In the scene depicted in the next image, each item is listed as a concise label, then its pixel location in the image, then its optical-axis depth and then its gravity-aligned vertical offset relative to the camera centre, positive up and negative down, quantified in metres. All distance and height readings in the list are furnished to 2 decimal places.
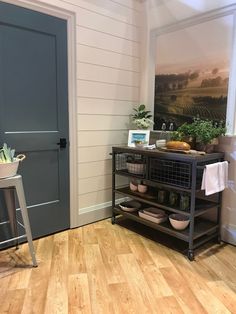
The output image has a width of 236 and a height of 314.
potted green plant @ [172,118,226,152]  2.34 -0.11
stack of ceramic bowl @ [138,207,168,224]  2.56 -0.94
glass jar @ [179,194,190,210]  2.32 -0.71
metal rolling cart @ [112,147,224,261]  2.23 -0.57
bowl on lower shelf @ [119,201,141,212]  2.88 -0.97
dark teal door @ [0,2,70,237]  2.23 +0.10
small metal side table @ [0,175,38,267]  1.97 -0.61
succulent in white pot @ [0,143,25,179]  1.96 -0.34
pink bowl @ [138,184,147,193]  2.78 -0.72
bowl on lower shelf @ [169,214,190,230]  2.36 -0.91
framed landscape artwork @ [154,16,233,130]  2.45 +0.46
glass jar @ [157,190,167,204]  2.55 -0.74
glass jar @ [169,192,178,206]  2.48 -0.73
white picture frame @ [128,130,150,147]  2.79 -0.21
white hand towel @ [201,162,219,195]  2.18 -0.48
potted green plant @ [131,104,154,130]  2.96 +0.01
